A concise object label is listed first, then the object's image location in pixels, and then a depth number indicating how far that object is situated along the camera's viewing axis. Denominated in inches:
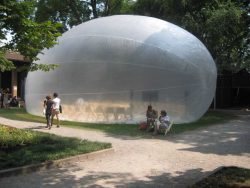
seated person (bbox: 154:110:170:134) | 638.5
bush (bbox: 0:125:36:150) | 454.8
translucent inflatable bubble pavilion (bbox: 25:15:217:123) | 732.7
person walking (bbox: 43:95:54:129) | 677.3
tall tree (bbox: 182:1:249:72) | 1061.8
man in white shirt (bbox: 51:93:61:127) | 702.5
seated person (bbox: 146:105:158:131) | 661.3
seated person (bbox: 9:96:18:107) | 1197.1
